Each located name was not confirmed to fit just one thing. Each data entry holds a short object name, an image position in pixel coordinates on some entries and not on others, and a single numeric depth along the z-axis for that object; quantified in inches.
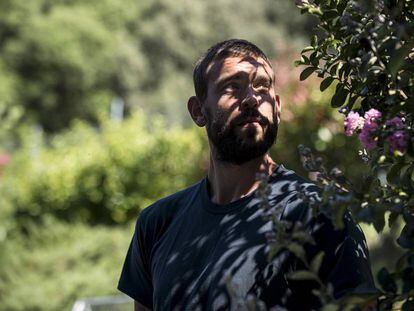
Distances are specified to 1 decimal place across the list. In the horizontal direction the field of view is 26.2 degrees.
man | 86.8
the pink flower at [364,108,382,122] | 74.6
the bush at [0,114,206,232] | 567.8
